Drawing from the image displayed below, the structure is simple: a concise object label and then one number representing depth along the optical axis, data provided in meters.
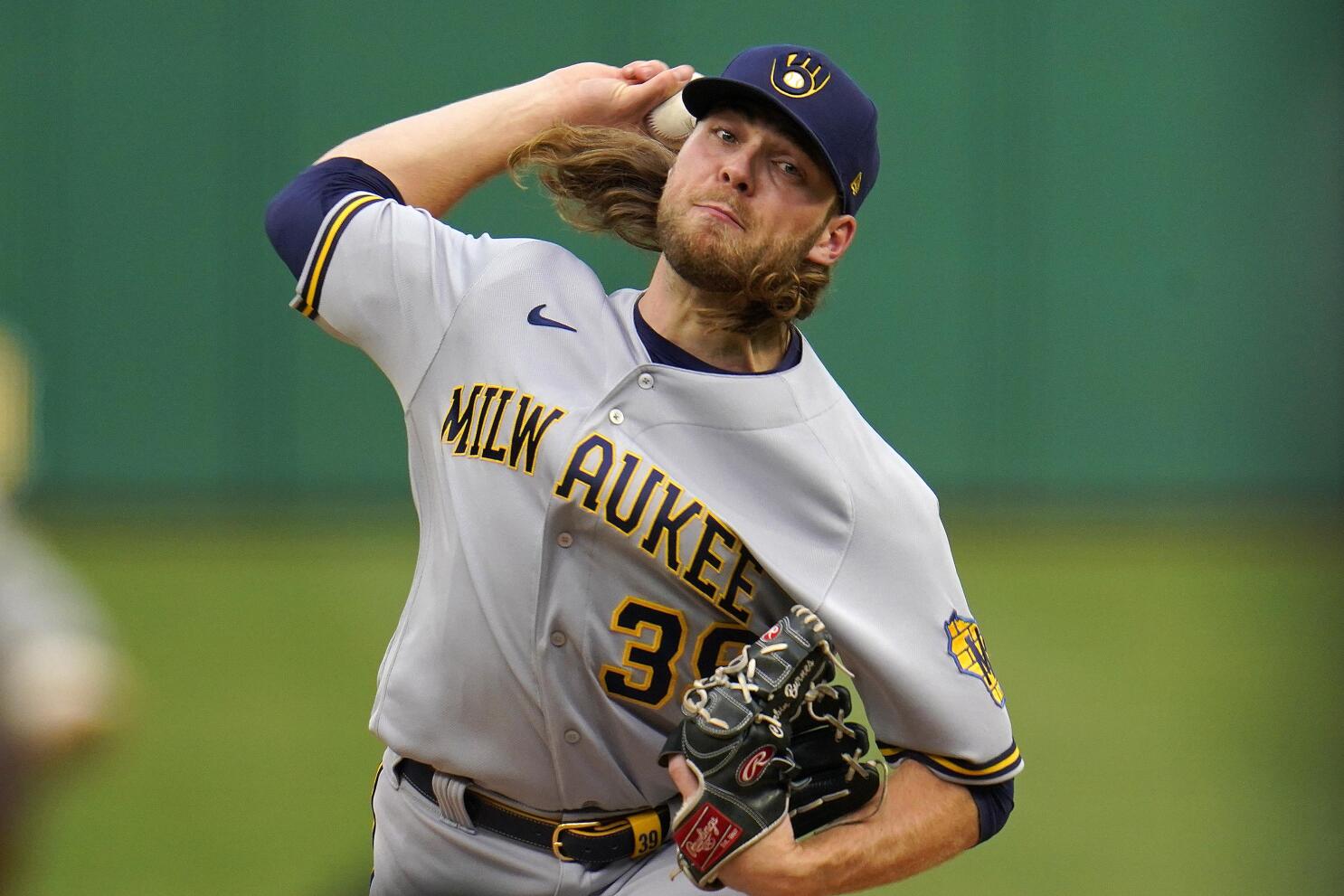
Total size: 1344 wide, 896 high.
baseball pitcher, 13.92
